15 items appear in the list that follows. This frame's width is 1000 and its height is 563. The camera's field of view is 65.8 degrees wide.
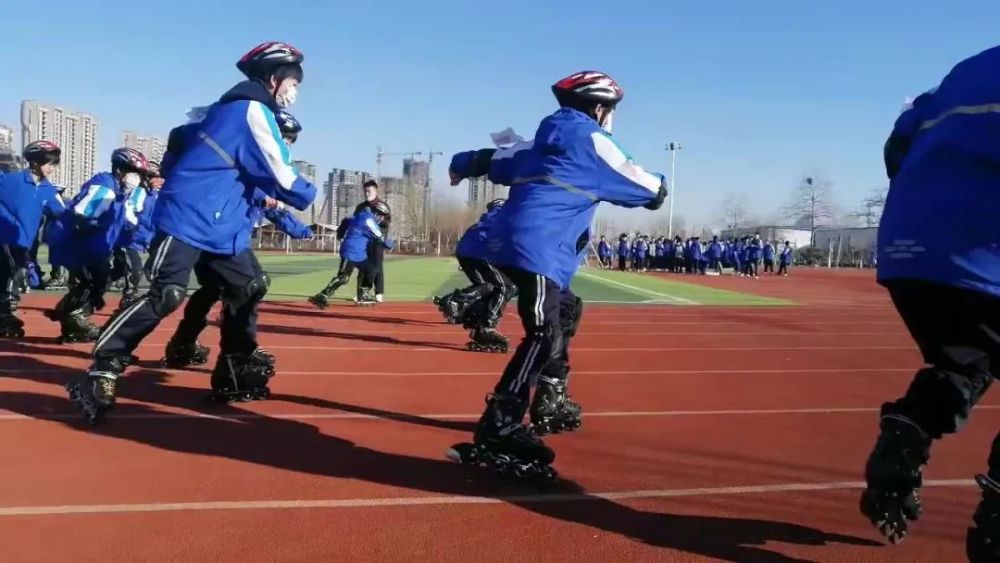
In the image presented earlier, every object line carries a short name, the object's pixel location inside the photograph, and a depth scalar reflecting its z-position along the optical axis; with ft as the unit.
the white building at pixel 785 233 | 245.90
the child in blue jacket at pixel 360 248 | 43.57
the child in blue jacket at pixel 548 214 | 12.57
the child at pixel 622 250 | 140.43
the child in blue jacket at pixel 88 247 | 25.41
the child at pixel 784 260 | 132.36
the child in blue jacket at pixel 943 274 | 8.12
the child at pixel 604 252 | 146.29
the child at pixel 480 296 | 28.55
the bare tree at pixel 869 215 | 263.90
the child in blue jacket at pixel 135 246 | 31.91
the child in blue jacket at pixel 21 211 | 27.22
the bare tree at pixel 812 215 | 264.72
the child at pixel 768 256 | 136.56
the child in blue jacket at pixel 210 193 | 15.11
